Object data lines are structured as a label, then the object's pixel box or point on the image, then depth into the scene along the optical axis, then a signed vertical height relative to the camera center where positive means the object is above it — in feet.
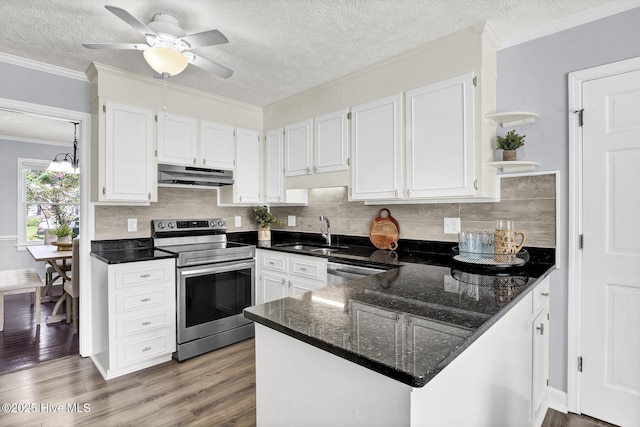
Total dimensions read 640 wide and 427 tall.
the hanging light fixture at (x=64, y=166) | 15.24 +2.14
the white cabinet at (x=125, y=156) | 8.97 +1.58
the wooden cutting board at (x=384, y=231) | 9.72 -0.53
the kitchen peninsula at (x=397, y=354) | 2.77 -1.38
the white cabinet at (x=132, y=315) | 8.34 -2.61
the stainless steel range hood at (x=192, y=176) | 10.05 +1.17
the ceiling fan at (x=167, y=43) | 6.07 +3.14
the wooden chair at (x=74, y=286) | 10.66 -2.46
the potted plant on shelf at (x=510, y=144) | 7.21 +1.46
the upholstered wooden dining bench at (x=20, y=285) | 11.58 -2.48
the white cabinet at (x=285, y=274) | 9.31 -1.79
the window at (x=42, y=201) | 17.66 +0.71
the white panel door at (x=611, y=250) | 6.34 -0.73
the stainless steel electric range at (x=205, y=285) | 9.36 -2.11
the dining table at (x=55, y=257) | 12.35 -1.57
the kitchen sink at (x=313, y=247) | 10.73 -1.15
